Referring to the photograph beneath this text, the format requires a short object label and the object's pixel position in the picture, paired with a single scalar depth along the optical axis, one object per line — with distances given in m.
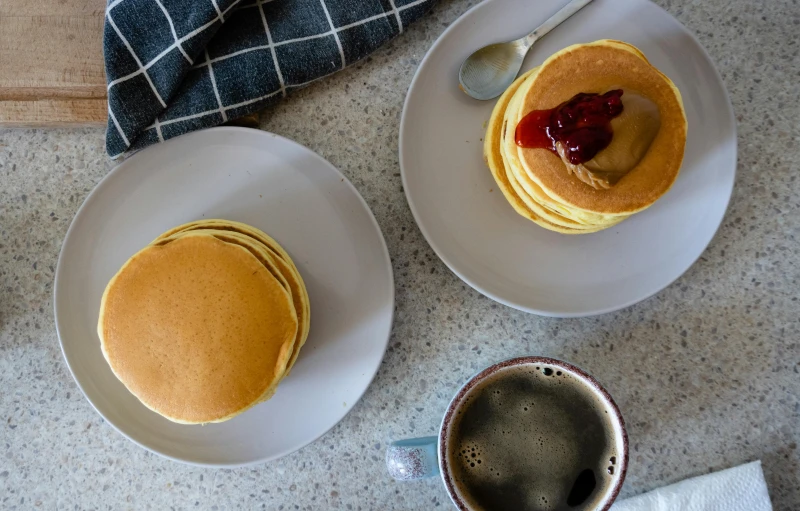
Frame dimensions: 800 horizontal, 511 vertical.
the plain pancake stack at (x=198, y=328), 0.43
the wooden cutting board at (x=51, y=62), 0.48
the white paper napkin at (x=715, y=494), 0.48
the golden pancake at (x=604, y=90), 0.43
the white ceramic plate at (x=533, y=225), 0.47
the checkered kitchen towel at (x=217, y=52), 0.46
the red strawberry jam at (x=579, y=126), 0.41
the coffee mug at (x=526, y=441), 0.45
